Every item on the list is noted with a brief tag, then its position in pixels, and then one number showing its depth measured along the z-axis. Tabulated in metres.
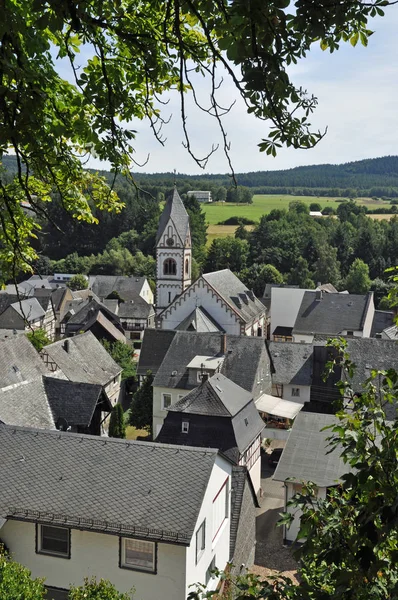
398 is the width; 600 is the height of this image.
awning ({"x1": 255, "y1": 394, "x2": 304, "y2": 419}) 28.64
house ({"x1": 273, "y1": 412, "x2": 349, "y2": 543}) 20.81
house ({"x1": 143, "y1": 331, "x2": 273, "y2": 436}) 29.44
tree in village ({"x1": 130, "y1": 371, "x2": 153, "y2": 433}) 31.12
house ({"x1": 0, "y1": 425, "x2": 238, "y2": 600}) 12.66
